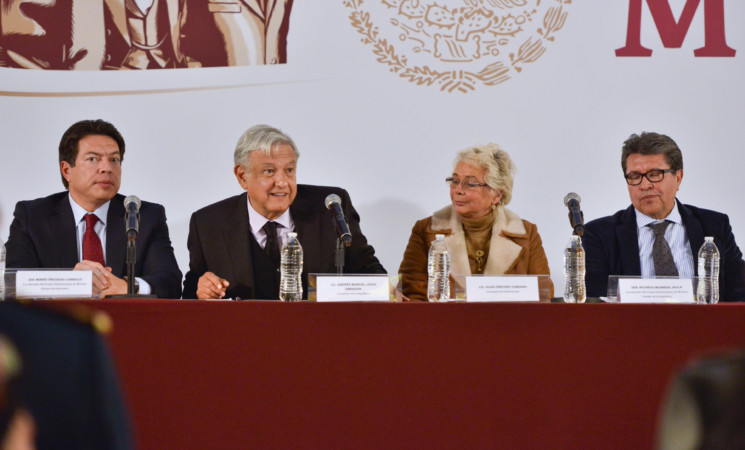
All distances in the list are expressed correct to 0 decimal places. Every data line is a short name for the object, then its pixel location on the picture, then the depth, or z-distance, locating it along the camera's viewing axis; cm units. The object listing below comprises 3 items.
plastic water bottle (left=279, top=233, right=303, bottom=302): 555
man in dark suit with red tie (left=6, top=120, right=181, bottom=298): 695
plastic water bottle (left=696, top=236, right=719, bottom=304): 569
